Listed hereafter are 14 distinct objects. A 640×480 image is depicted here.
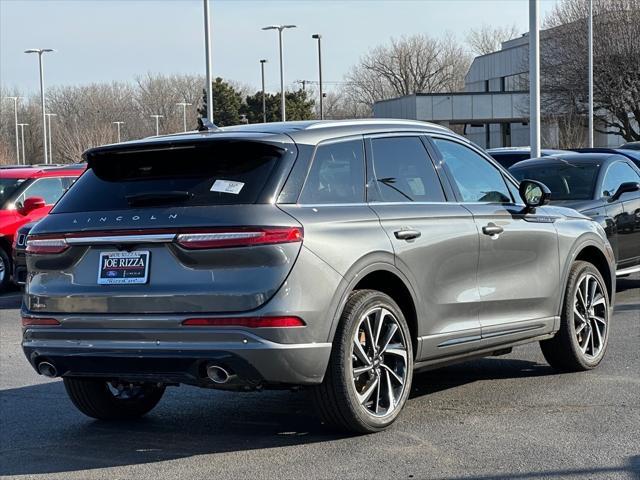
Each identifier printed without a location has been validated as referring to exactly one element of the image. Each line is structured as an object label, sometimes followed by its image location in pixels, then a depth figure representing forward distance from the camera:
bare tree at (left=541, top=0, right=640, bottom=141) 48.34
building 53.22
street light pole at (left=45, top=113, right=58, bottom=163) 79.49
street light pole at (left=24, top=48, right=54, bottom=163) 52.72
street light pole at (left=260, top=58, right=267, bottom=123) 55.12
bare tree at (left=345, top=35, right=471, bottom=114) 94.94
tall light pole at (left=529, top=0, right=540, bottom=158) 18.34
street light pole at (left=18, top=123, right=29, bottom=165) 91.31
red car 15.94
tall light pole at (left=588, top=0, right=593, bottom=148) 42.30
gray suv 5.57
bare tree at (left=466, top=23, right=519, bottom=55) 97.50
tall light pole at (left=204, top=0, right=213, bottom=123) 27.00
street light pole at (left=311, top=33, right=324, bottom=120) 43.68
